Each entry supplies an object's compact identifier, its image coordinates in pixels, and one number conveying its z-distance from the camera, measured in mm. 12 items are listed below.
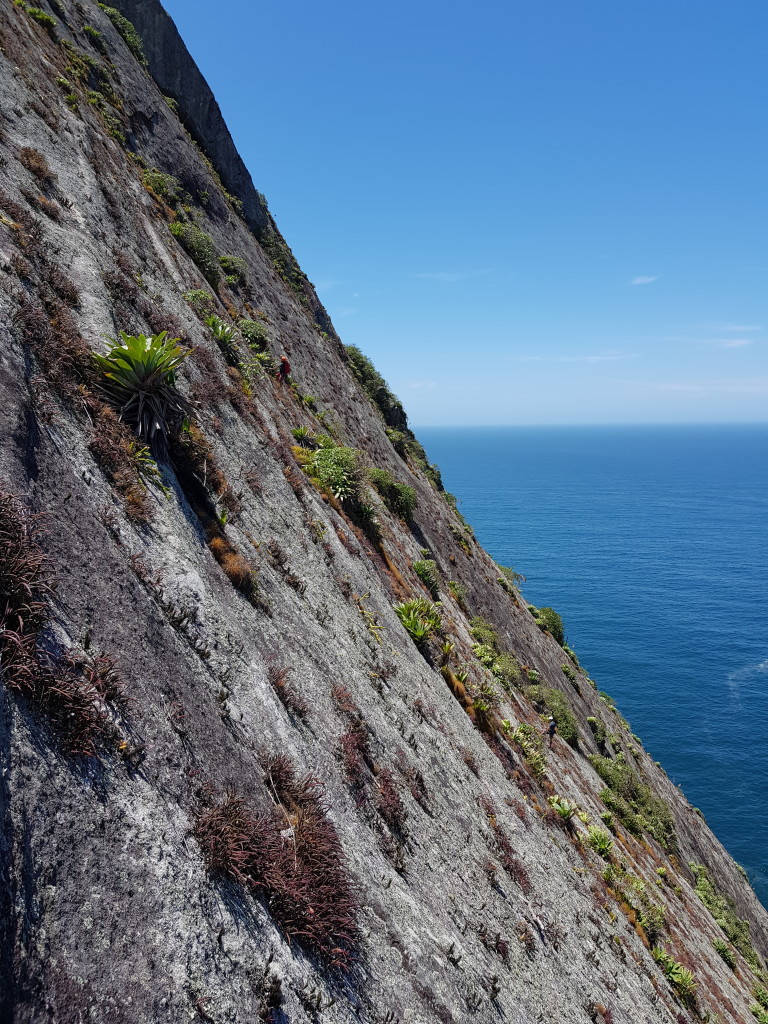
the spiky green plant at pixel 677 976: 17062
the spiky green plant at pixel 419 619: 16328
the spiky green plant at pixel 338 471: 16906
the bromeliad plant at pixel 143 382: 8070
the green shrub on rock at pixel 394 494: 25469
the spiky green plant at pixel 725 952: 25047
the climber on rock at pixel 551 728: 25766
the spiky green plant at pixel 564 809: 17189
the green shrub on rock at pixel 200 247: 18156
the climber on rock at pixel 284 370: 20688
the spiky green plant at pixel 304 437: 17656
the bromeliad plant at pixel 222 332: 14430
